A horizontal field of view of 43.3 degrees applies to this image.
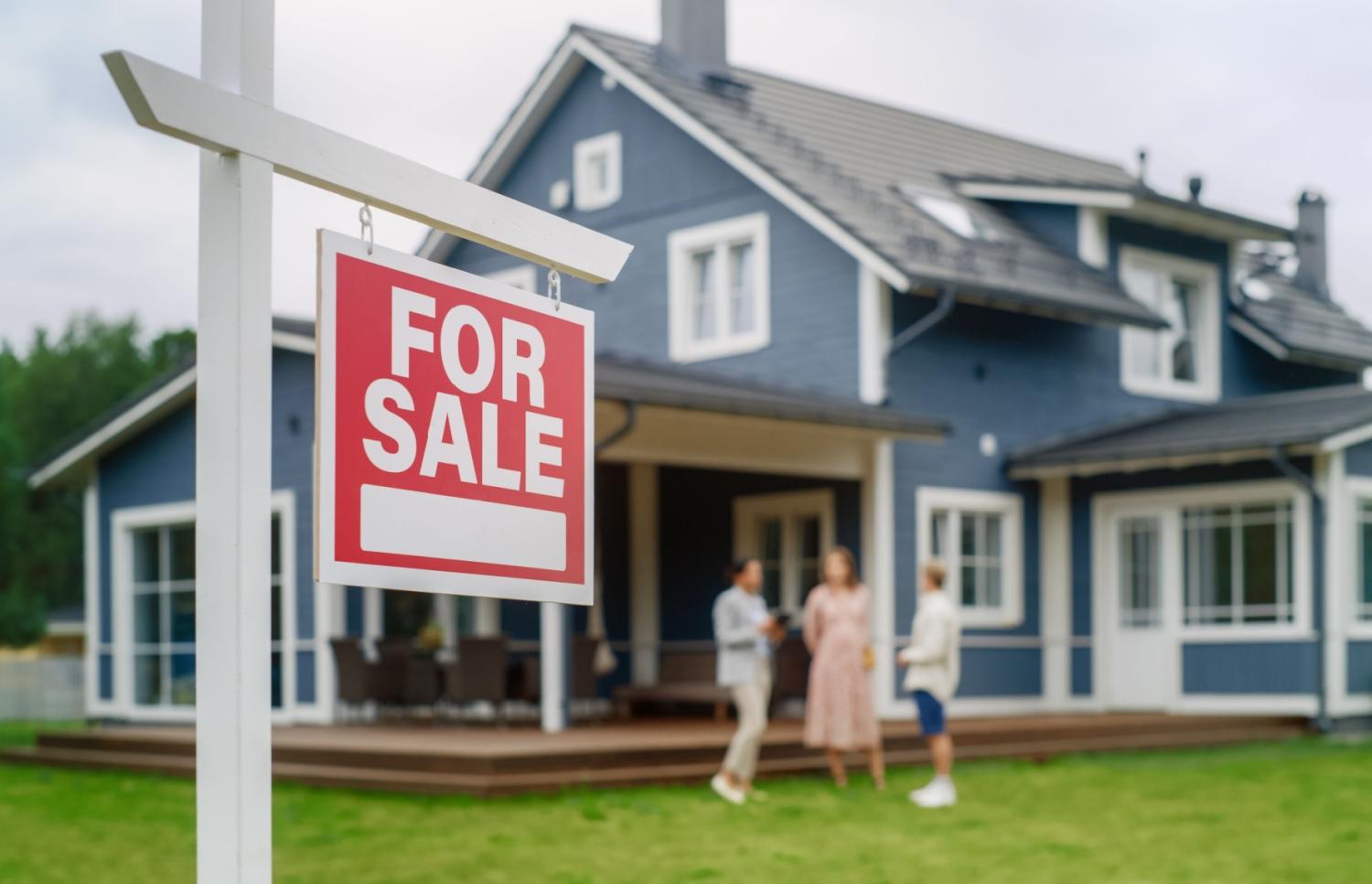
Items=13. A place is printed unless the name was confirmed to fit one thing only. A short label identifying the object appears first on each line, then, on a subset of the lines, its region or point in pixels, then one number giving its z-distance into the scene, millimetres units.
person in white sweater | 10438
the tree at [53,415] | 44469
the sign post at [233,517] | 2482
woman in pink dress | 11078
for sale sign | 2580
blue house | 14984
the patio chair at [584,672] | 13805
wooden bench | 15070
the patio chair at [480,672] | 13234
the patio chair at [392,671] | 14195
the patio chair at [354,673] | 14078
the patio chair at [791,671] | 14844
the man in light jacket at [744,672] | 10469
